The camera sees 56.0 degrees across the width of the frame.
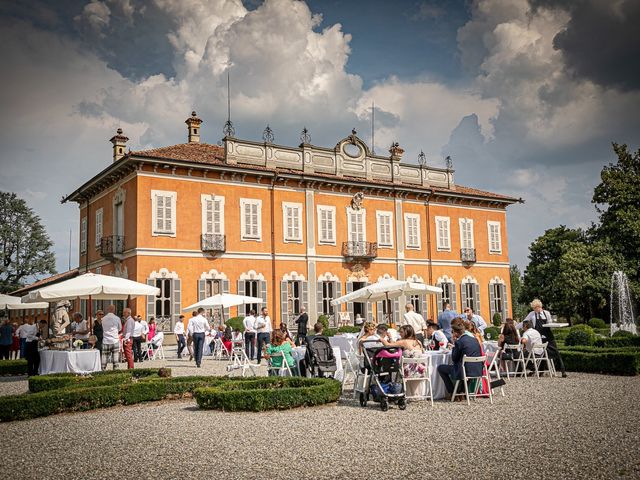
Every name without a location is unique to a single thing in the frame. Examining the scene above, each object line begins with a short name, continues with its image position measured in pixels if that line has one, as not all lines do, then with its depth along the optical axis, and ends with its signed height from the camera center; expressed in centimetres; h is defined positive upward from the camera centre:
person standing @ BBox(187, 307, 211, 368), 1719 -33
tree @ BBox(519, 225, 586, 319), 4000 +311
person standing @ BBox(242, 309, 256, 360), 1934 -44
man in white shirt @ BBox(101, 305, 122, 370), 1495 -34
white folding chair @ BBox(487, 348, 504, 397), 1259 -90
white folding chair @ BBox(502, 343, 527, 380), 1295 -100
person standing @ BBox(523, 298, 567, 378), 1316 -31
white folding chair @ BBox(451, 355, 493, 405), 971 -110
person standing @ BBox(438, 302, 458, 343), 1531 -11
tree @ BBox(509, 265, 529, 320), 7348 +403
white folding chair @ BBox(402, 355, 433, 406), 974 -98
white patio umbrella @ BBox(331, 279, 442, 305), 1772 +80
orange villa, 2491 +433
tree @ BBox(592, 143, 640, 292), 3650 +634
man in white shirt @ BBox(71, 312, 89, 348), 1490 -12
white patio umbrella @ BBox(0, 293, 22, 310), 2328 +96
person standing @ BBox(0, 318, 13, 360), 1992 -35
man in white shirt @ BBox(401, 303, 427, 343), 1462 -10
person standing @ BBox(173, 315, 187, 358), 2088 -47
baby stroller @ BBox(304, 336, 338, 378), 1166 -74
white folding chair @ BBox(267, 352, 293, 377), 1209 -96
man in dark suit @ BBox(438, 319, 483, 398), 985 -59
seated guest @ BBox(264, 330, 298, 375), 1206 -63
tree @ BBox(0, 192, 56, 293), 4725 +648
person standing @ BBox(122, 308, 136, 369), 1577 -36
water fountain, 3562 +78
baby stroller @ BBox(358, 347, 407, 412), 929 -96
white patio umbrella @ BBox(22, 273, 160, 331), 1448 +85
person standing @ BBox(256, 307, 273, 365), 1802 -31
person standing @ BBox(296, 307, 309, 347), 1982 -24
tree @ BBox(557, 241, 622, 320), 3684 +249
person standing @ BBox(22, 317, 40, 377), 1564 -82
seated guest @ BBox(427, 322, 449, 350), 1344 -49
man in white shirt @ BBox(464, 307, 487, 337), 1587 -9
